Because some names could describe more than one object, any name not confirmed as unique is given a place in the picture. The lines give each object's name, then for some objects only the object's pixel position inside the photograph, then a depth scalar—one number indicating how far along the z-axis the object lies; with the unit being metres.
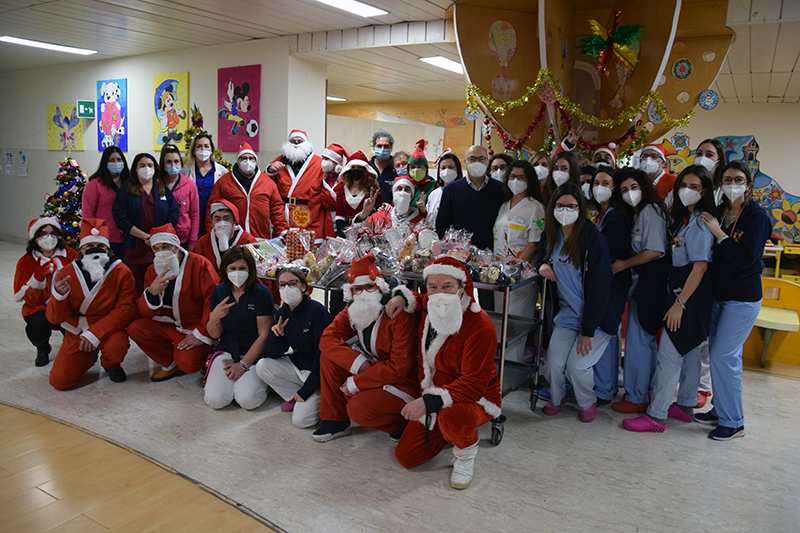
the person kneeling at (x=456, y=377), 2.74
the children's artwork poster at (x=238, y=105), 6.98
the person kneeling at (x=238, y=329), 3.54
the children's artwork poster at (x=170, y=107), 7.66
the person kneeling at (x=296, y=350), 3.35
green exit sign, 8.98
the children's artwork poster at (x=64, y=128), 9.37
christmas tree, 6.84
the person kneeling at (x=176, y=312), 3.89
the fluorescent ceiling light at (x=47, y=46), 7.58
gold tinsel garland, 4.43
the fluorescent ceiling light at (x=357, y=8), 5.42
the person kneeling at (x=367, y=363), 3.01
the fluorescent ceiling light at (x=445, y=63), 7.25
